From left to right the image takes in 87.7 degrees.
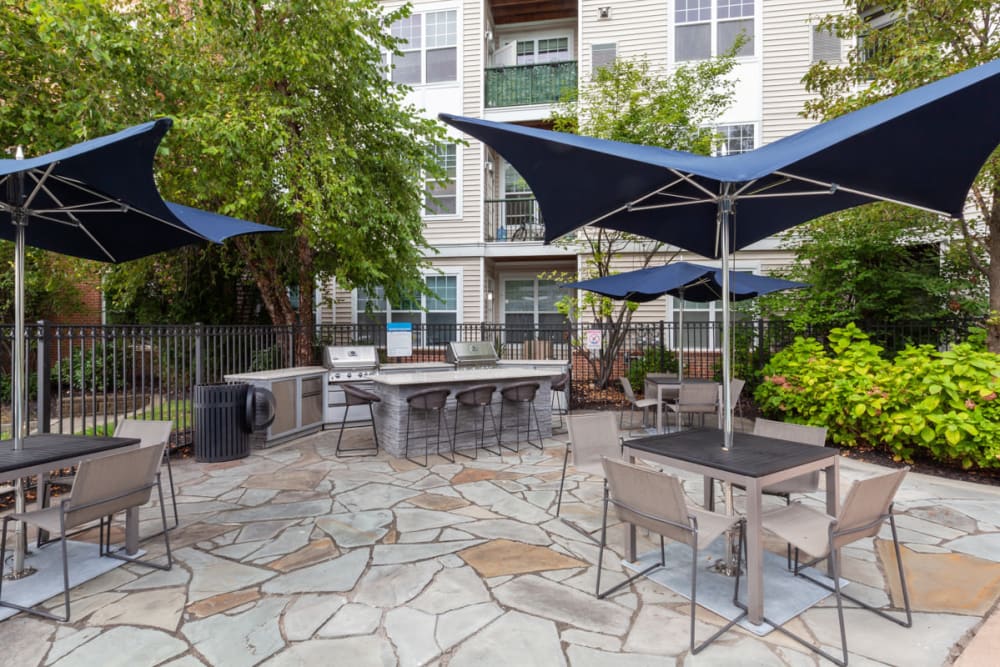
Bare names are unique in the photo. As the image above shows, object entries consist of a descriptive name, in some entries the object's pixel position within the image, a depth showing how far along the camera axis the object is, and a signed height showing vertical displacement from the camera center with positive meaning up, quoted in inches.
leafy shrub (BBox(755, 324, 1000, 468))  221.0 -34.0
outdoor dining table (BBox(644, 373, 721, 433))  300.7 -34.7
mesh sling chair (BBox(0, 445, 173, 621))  117.9 -39.7
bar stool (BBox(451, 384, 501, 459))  266.5 -35.3
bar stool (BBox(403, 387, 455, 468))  256.5 -39.3
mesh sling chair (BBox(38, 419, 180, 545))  164.4 -32.4
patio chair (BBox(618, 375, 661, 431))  299.0 -44.0
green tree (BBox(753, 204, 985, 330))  359.6 +35.0
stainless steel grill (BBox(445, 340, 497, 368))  365.7 -18.8
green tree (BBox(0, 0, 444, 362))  273.7 +133.7
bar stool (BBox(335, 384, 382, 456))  265.6 -35.4
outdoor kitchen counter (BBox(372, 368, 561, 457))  271.6 -39.0
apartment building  505.4 +254.9
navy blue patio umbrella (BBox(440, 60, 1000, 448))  103.6 +41.0
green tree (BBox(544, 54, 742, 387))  392.8 +166.6
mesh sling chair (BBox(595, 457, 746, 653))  109.5 -41.0
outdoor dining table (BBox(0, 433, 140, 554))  123.4 -32.1
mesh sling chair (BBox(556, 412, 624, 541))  182.1 -40.2
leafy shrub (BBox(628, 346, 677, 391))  439.8 -31.5
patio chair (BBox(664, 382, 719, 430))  287.7 -39.4
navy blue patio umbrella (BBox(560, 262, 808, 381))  291.7 +26.3
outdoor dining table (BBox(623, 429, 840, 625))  116.0 -33.2
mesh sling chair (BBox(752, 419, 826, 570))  149.9 -33.8
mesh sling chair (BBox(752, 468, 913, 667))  105.5 -43.5
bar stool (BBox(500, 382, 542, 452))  278.8 -34.7
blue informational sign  369.4 -7.6
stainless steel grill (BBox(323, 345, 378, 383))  339.0 -22.1
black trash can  261.9 -46.6
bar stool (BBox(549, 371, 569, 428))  315.6 -37.8
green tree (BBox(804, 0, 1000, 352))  250.8 +146.7
